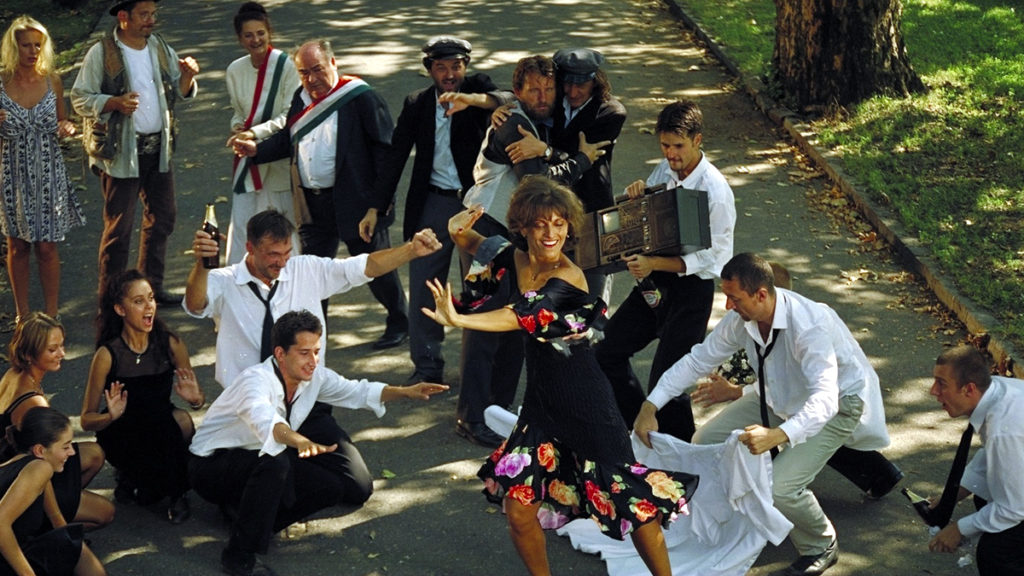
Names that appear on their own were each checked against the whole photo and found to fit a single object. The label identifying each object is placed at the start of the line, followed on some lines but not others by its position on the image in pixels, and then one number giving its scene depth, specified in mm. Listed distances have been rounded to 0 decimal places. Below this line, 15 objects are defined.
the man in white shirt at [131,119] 8727
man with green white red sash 8297
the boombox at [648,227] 6566
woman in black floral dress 5793
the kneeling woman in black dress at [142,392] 6730
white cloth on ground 6164
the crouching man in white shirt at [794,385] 6098
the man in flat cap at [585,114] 7379
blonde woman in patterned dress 8664
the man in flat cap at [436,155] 7781
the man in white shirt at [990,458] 5750
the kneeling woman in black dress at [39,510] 5773
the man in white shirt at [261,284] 6809
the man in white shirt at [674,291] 6902
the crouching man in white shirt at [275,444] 6227
